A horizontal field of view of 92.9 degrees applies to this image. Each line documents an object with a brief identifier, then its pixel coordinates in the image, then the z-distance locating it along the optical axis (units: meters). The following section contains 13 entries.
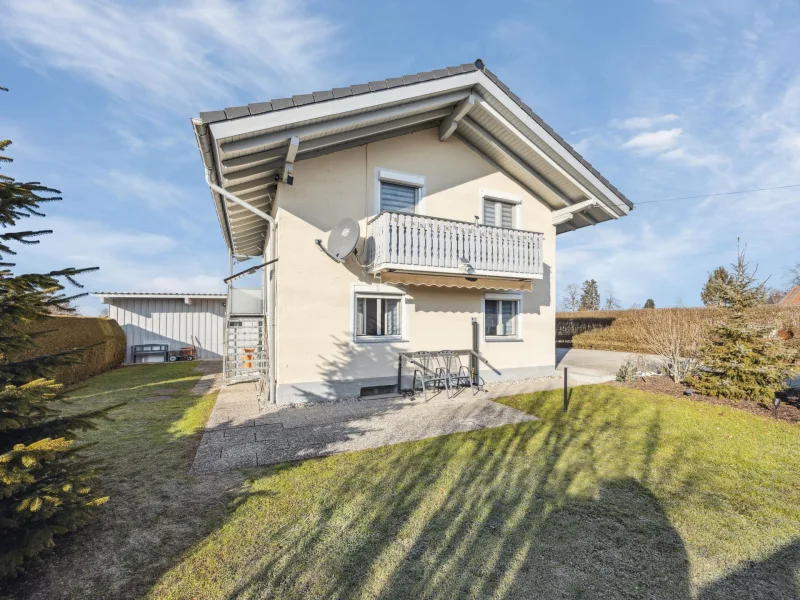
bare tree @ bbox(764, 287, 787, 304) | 55.88
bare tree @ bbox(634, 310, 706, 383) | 13.98
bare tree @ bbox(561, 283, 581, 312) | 81.94
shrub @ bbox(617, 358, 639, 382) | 14.82
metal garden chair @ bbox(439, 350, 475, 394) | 13.61
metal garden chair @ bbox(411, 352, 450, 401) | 13.12
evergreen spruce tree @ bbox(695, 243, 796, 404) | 11.27
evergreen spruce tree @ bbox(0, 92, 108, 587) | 3.44
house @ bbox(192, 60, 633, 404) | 10.95
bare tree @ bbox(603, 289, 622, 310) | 78.12
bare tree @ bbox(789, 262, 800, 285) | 57.49
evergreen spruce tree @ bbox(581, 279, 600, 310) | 80.90
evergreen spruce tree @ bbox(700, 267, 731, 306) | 12.80
